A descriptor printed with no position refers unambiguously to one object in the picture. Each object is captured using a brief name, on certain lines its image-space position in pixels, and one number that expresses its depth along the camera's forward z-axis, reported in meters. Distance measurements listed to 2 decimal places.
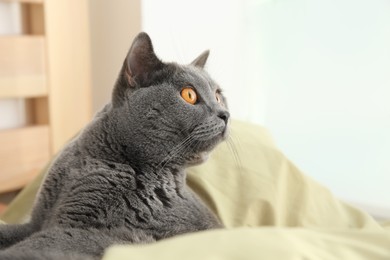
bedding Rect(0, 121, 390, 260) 1.03
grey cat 0.87
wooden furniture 1.30
